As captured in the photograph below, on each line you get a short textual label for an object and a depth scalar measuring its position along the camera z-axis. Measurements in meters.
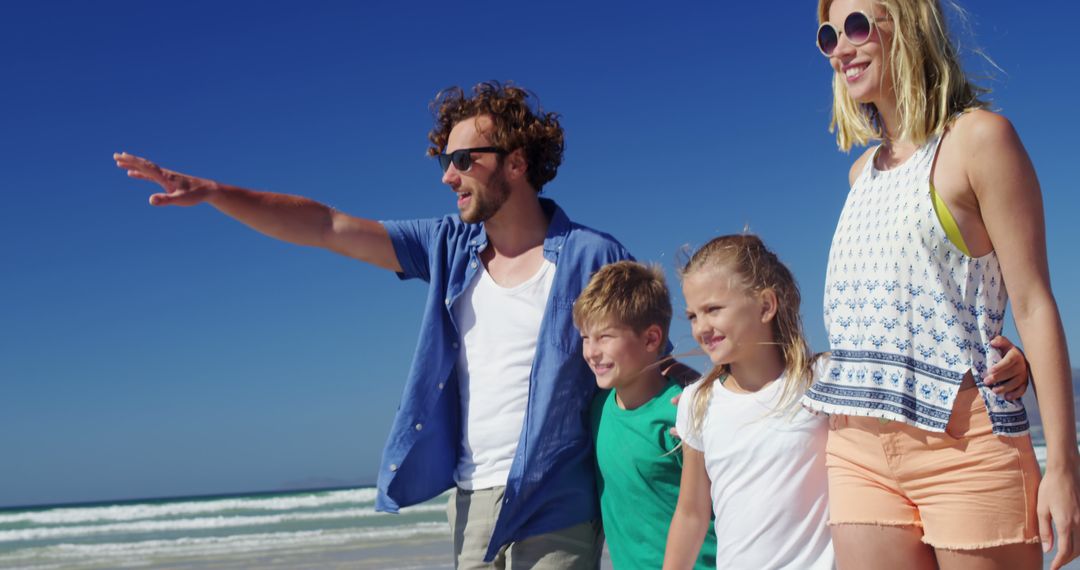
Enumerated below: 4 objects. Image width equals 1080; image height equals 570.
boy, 3.13
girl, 2.69
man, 3.47
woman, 2.05
